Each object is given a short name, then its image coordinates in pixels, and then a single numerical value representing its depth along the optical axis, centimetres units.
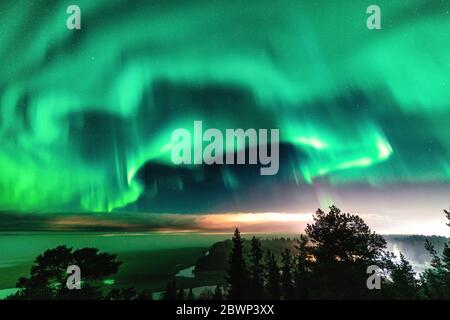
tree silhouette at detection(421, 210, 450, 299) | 2685
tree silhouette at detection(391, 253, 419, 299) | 1938
